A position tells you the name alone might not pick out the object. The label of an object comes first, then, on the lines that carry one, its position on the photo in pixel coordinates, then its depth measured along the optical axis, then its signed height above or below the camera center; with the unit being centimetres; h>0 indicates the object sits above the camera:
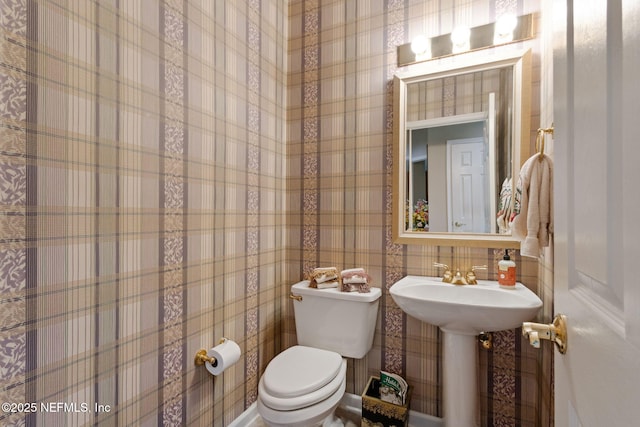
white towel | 115 +4
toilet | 127 -72
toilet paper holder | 136 -64
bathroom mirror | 154 +36
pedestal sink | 124 -42
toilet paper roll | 136 -63
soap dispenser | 145 -28
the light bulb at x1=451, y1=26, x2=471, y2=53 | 162 +91
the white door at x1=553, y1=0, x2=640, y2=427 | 33 +1
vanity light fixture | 152 +90
